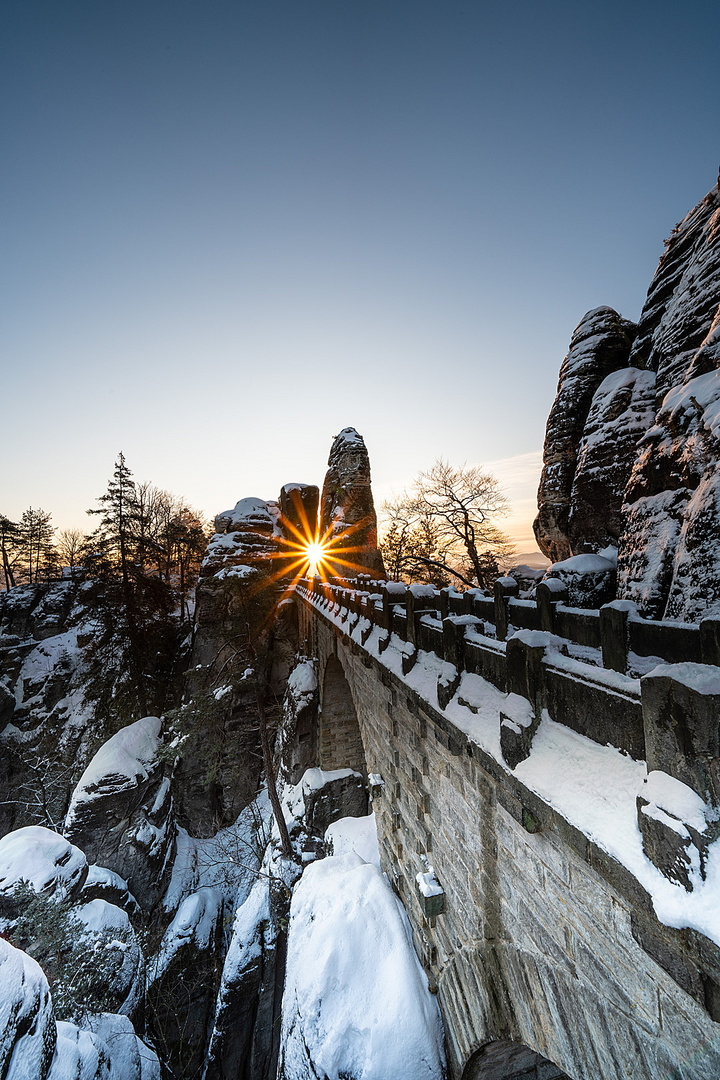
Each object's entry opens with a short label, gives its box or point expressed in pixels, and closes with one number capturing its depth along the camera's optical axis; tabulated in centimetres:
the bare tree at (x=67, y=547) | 3886
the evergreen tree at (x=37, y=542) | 3481
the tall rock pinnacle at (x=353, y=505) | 1926
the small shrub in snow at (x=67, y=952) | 748
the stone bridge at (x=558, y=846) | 112
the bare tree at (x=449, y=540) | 1730
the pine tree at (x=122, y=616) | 1630
